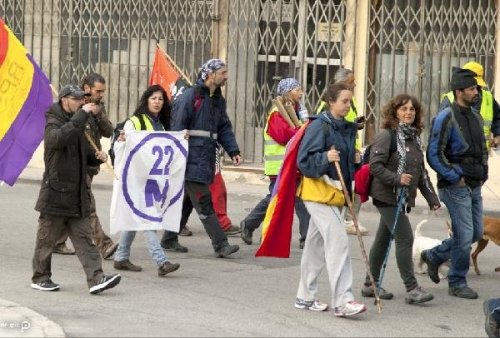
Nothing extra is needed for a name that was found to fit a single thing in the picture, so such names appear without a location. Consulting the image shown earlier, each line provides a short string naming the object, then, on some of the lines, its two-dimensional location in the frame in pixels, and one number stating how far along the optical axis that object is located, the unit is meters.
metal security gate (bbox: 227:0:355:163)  17.98
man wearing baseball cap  10.05
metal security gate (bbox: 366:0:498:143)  17.19
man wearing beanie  10.32
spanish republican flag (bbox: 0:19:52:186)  11.51
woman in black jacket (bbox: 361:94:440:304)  10.05
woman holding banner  10.98
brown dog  11.52
